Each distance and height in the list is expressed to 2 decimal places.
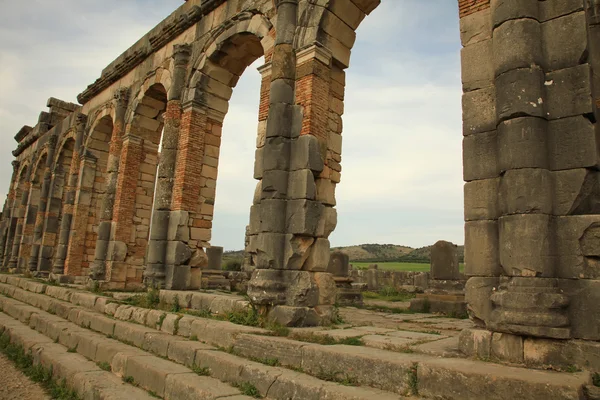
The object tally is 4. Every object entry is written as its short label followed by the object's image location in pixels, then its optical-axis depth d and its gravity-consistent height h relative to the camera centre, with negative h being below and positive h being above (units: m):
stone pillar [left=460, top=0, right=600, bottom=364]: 3.87 +0.98
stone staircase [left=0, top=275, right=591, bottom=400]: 3.44 -1.07
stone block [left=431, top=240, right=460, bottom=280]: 11.77 +0.48
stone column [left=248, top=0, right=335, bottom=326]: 6.26 +0.66
